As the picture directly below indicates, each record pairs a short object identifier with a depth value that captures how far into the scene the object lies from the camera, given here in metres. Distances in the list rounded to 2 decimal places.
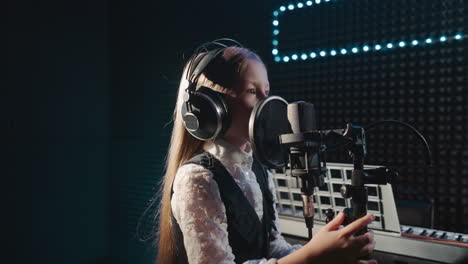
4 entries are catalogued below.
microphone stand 0.72
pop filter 0.83
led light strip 1.90
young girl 0.92
